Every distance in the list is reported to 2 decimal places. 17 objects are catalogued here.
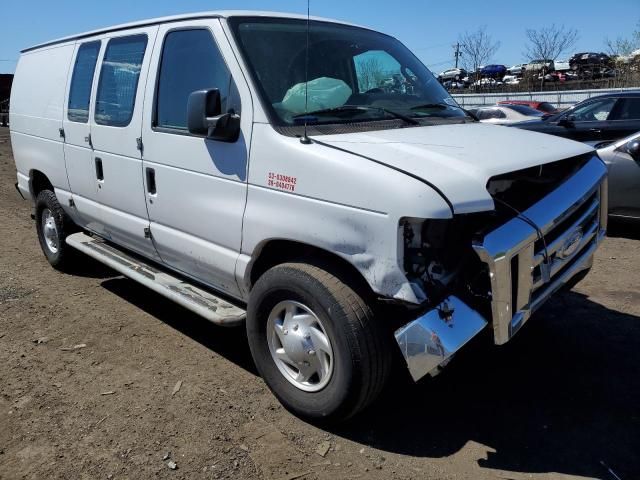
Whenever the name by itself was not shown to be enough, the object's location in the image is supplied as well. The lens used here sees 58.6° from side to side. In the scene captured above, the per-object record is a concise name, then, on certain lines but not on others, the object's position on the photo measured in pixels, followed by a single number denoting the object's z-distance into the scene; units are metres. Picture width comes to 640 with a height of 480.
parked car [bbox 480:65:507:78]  45.59
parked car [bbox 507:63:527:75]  45.27
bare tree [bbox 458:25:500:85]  55.72
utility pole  57.98
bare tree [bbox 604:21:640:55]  41.53
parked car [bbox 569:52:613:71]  38.56
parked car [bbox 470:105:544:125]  14.48
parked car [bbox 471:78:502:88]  44.14
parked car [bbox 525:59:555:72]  40.72
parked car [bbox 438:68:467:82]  46.97
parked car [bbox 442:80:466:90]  45.53
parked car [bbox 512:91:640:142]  7.88
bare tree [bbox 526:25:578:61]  51.04
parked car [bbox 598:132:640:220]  6.48
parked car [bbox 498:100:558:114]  19.08
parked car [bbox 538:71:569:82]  39.26
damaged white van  2.60
